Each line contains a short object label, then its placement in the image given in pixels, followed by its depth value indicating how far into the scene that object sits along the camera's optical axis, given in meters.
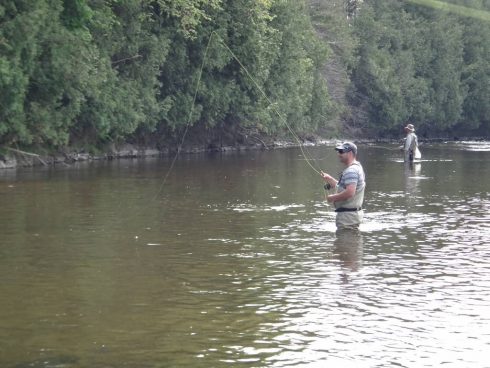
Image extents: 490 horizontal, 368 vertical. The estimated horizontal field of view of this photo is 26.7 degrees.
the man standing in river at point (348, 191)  17.02
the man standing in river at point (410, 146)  38.97
